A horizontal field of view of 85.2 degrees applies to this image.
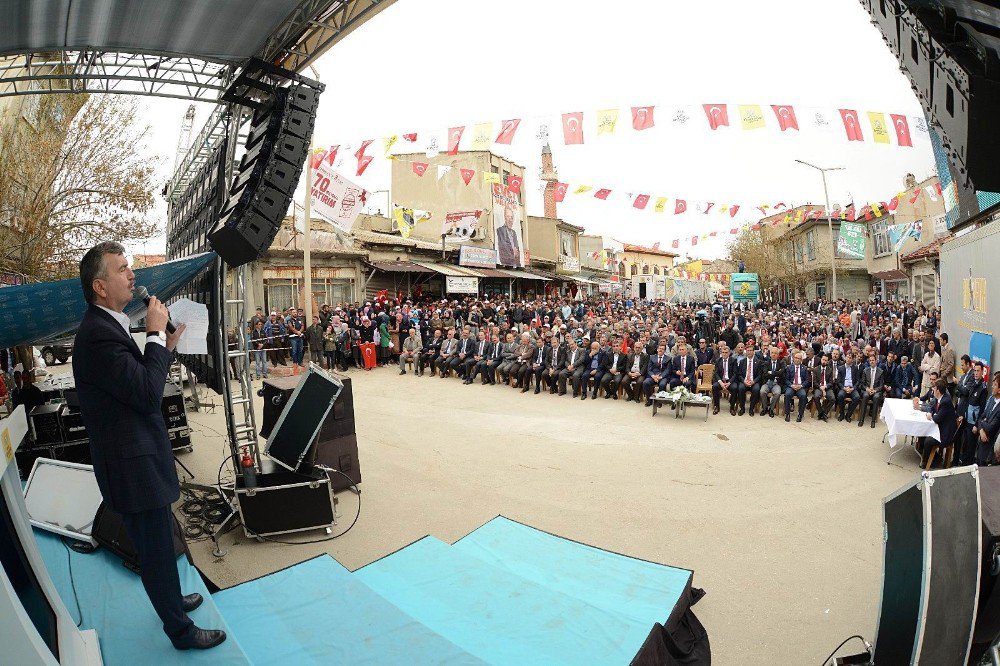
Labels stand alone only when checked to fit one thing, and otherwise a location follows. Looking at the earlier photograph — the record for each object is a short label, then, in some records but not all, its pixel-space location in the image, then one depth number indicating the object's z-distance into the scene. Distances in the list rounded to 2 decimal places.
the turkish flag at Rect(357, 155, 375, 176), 16.27
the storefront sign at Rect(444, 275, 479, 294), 25.27
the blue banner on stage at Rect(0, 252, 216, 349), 4.30
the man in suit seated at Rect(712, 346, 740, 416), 10.59
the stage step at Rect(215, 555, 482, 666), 2.71
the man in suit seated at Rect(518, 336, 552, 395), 12.94
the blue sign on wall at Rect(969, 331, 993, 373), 8.04
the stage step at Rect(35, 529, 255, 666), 2.52
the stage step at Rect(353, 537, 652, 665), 2.95
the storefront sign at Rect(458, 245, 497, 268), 28.83
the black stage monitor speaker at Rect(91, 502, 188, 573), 3.46
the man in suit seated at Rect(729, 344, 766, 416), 10.43
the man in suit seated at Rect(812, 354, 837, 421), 9.80
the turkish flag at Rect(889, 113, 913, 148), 12.22
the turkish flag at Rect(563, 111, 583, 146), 12.79
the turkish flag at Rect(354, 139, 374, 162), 15.14
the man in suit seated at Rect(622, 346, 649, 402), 11.65
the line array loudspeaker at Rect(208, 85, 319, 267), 4.50
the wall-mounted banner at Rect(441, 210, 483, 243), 30.69
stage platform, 2.74
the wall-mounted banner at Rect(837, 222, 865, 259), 29.14
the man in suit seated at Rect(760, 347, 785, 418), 10.29
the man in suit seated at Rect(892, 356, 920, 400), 9.45
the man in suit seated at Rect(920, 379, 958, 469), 6.77
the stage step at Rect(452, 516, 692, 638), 3.52
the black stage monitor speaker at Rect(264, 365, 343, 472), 4.90
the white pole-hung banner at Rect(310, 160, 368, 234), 15.11
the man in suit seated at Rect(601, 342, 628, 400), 11.94
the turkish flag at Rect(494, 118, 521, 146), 13.03
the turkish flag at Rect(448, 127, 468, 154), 13.18
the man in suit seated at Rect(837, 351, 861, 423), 9.61
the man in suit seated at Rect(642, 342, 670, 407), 11.09
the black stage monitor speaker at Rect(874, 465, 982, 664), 2.30
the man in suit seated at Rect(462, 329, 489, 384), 14.28
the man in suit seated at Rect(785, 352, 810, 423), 9.93
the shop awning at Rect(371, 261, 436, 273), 23.51
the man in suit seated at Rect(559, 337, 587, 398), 12.43
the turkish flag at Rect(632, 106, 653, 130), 12.57
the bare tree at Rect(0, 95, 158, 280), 12.41
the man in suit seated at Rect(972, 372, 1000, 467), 5.78
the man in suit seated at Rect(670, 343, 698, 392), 10.87
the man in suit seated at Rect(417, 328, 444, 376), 15.35
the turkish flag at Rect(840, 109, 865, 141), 12.20
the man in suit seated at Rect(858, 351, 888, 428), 9.36
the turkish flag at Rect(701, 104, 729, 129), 12.34
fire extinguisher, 5.03
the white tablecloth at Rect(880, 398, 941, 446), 6.86
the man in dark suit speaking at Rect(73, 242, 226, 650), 2.36
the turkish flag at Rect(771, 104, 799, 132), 12.05
